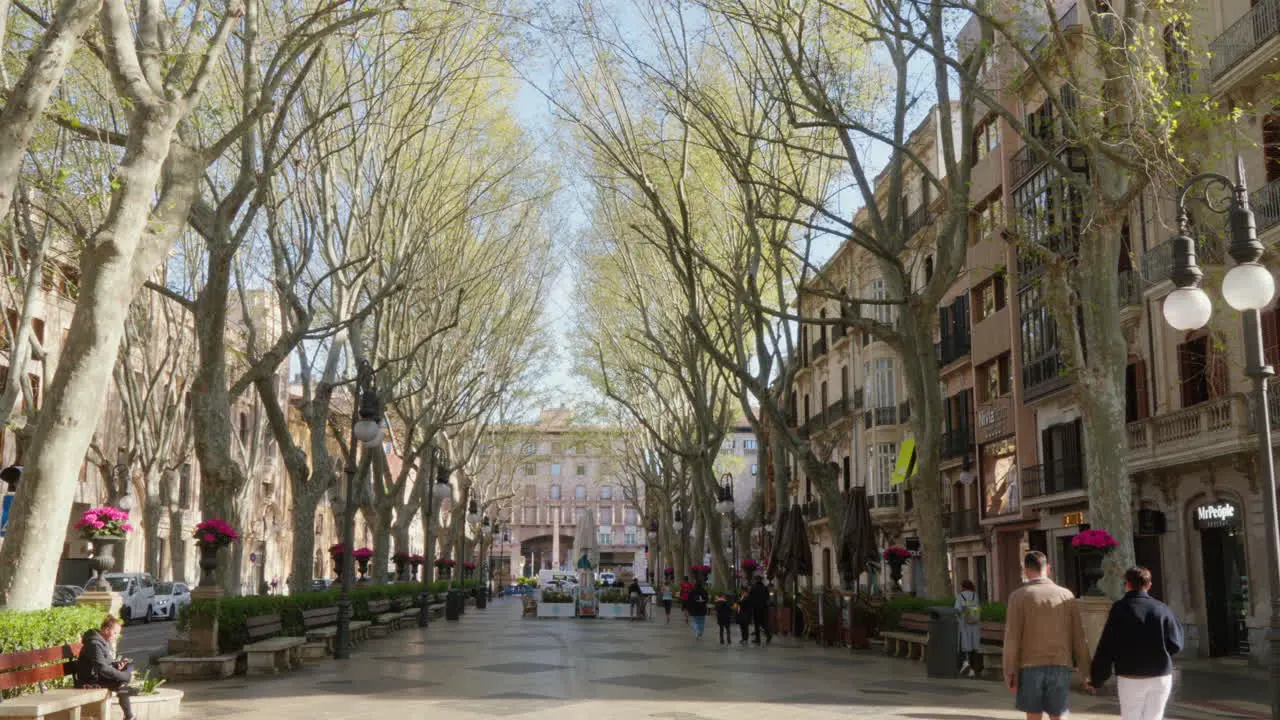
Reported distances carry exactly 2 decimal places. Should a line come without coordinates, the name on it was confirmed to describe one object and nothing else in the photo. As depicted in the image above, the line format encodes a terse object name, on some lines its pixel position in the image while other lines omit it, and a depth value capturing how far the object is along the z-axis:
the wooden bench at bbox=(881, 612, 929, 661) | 19.78
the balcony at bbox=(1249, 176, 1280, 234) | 21.84
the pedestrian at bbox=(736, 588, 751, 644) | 25.38
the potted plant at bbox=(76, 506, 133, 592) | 14.84
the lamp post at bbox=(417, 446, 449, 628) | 32.34
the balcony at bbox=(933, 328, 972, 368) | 39.56
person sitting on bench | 10.24
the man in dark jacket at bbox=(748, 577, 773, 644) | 25.23
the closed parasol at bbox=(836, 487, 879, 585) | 23.77
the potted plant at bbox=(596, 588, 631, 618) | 41.94
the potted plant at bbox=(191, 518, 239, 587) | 16.39
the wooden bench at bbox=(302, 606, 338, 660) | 19.34
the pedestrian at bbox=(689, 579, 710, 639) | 27.34
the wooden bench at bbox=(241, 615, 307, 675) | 16.34
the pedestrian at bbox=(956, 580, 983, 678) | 17.09
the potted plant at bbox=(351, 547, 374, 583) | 35.50
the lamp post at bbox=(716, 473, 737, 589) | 33.16
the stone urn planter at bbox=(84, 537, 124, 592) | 14.31
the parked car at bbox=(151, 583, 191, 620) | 38.47
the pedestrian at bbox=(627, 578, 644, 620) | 40.38
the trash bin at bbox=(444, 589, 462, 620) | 36.28
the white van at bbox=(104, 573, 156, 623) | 35.50
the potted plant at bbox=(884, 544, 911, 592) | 26.87
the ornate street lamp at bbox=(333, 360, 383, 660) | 19.97
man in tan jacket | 7.97
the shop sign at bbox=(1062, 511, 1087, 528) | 30.04
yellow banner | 42.50
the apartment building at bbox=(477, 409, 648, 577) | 128.12
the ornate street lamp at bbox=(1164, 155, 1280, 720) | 8.93
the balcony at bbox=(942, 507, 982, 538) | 38.75
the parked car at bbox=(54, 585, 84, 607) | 30.41
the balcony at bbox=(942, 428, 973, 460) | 39.38
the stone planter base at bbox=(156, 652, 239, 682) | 15.52
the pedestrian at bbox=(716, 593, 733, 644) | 25.89
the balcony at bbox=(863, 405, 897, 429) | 45.84
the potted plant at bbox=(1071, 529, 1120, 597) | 14.35
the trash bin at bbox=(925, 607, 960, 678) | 16.52
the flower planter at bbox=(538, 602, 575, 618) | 41.59
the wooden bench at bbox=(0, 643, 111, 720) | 8.63
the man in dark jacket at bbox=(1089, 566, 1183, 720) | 8.11
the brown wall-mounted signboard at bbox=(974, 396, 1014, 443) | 36.00
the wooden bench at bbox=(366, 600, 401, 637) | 26.89
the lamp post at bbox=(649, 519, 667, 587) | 67.43
